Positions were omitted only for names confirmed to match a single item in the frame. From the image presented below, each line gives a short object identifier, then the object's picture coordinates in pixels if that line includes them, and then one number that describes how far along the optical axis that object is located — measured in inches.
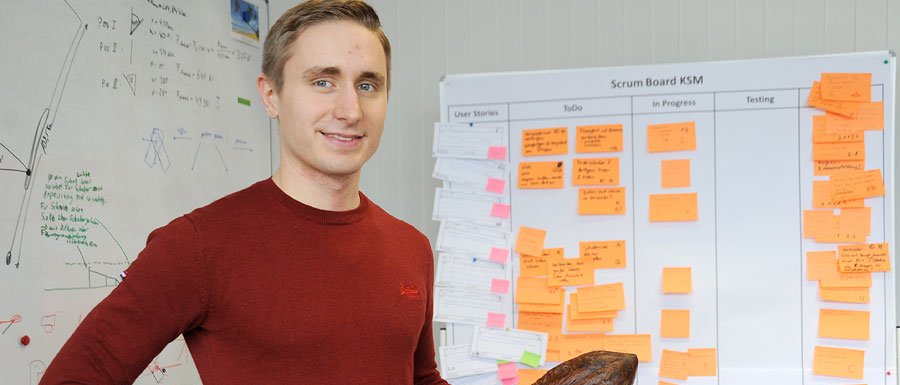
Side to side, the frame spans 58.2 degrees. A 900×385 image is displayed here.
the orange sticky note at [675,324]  103.7
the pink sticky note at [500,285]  108.3
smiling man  39.0
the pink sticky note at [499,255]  108.0
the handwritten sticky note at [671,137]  105.0
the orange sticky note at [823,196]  101.6
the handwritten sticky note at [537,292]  106.9
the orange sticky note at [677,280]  103.7
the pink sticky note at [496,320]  107.9
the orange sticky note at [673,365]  103.2
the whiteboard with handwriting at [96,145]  73.6
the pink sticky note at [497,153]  109.4
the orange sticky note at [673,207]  104.4
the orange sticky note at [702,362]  102.9
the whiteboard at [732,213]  101.3
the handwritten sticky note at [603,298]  105.1
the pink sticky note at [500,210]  108.9
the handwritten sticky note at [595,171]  106.6
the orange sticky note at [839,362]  100.0
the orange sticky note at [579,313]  105.3
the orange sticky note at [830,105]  101.5
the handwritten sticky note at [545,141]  108.3
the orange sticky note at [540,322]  107.0
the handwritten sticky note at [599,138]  106.7
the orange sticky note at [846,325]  100.1
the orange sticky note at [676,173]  104.9
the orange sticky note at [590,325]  105.3
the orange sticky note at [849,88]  101.7
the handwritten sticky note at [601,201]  106.1
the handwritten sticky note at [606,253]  105.6
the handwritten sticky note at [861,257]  100.1
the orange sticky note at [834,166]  101.6
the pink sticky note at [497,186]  109.0
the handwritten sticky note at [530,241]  107.5
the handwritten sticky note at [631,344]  104.0
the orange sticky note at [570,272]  106.1
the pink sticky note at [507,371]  106.6
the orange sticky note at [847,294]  100.4
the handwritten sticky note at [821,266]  101.0
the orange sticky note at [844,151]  101.6
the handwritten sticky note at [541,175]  108.0
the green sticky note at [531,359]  106.0
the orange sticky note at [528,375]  105.9
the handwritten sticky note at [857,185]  100.8
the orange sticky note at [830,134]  101.5
